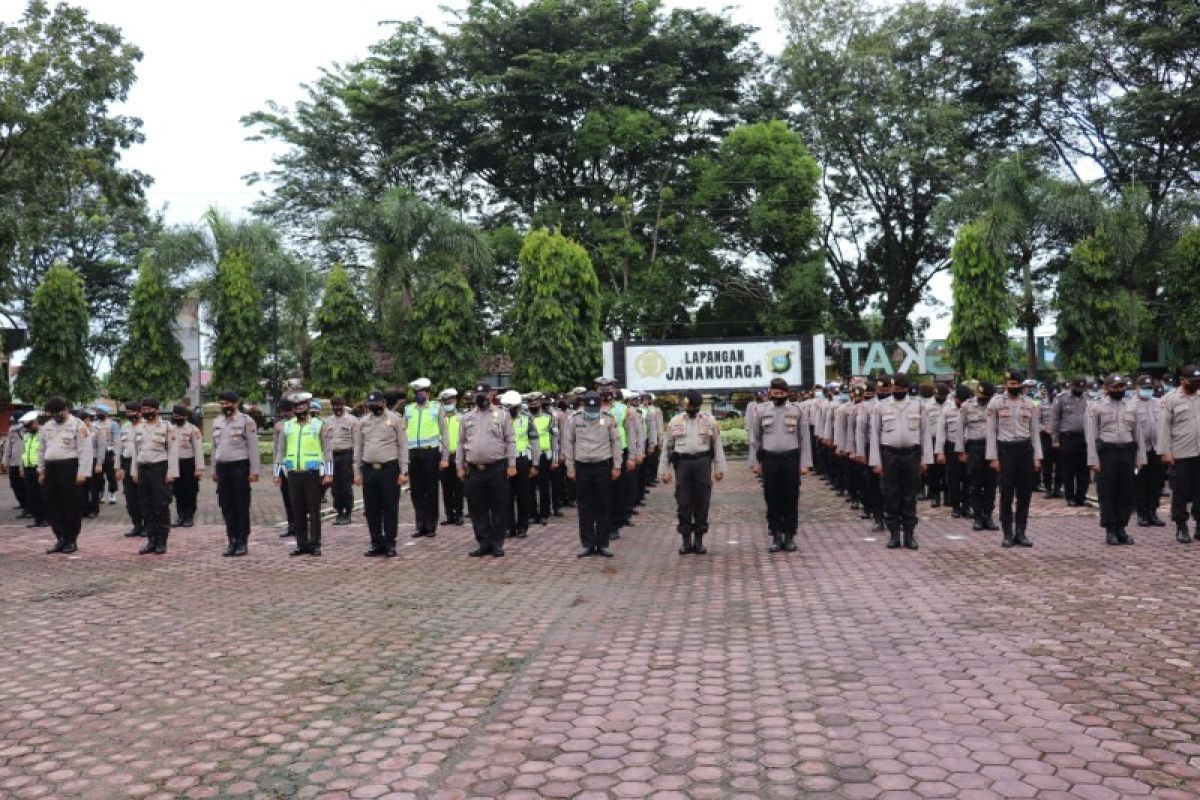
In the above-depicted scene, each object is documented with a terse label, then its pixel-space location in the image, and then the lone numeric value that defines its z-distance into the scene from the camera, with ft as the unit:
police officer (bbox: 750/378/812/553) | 36.68
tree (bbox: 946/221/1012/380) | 98.99
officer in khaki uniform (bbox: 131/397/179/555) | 39.22
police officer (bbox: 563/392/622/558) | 36.81
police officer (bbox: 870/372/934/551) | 36.73
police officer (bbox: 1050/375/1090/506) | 48.65
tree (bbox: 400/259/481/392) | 103.24
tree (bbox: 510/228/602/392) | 102.63
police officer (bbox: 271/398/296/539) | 38.52
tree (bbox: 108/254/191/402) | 107.76
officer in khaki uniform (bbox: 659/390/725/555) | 36.52
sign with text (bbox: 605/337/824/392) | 92.79
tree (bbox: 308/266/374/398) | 104.88
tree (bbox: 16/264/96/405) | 102.63
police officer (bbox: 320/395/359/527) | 41.24
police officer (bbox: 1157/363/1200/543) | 35.50
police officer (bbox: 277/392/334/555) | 37.42
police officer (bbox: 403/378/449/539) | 43.42
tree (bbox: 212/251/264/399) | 106.93
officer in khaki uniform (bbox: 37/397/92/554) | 39.91
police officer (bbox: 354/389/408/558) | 37.45
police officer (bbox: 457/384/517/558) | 36.81
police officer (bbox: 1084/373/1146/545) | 36.09
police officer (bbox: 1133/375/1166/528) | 40.96
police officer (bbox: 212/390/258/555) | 38.24
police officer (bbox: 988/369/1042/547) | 35.96
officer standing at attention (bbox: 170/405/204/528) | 44.77
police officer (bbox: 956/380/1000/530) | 40.60
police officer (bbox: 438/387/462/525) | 44.78
